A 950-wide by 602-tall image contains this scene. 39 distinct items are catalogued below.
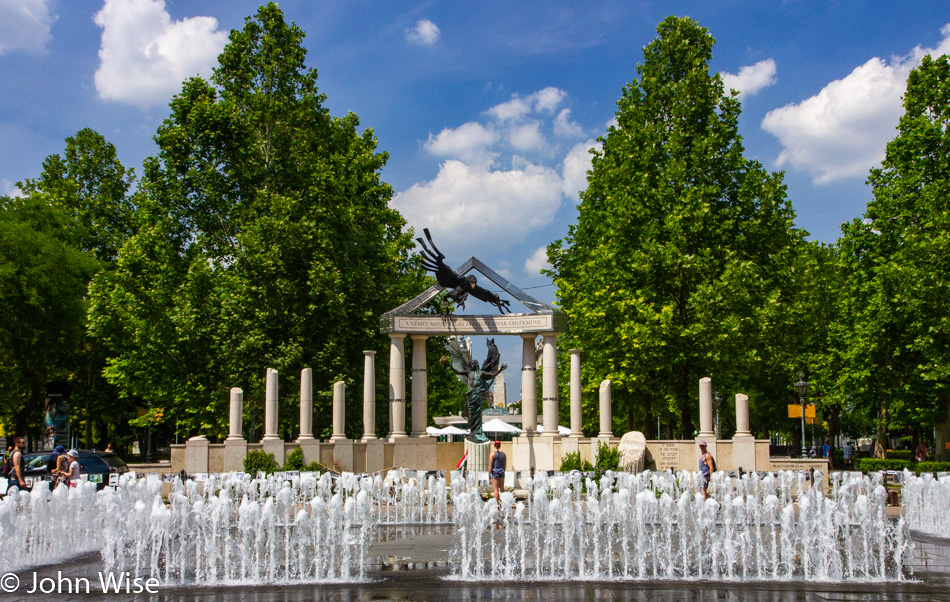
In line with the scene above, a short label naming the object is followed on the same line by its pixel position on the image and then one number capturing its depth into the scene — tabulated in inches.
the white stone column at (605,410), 1171.9
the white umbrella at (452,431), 1603.5
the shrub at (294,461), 1078.4
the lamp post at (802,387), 1248.9
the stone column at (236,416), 1121.4
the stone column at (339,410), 1171.9
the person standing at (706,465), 673.0
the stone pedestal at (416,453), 1214.3
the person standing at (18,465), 643.5
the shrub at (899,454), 1649.2
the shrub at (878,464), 1245.6
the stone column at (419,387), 1277.1
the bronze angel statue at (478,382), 1283.2
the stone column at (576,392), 1216.2
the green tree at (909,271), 1158.3
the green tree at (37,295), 1432.1
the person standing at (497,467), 693.9
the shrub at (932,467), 1086.4
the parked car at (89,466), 1013.1
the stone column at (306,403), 1146.7
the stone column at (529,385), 1267.2
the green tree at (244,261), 1277.1
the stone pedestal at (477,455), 1182.9
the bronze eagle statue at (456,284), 1282.0
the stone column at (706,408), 1132.5
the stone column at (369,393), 1213.1
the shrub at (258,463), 1064.8
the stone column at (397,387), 1255.5
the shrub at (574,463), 1030.4
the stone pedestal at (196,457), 1091.3
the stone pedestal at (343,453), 1138.0
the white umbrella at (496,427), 1402.6
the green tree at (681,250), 1243.2
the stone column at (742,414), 1120.8
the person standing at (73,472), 696.3
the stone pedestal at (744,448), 1091.3
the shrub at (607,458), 1042.7
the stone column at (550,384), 1251.2
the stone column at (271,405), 1141.7
